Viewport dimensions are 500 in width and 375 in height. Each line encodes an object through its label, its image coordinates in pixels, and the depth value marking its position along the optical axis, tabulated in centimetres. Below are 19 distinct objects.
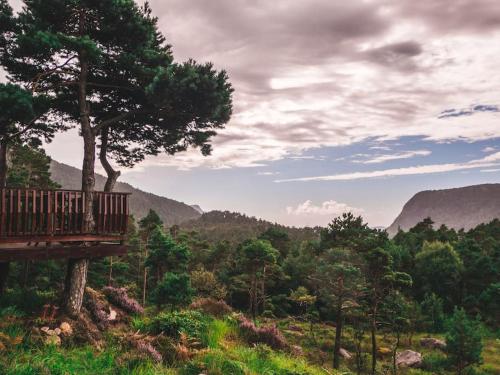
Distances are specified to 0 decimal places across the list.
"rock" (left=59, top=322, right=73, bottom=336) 1036
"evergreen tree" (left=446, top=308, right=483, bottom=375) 2775
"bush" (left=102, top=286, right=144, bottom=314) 1606
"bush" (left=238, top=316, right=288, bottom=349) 1170
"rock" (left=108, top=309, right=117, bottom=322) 1393
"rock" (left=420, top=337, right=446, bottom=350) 3871
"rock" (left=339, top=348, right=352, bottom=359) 3369
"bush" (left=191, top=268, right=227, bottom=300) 4506
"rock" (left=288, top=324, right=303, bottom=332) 4143
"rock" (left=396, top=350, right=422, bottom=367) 3278
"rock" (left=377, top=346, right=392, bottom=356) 3600
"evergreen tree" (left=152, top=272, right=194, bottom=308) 2983
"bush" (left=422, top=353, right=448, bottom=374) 3195
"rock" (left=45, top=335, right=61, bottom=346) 930
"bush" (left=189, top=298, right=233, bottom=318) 1495
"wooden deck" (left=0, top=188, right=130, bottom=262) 1054
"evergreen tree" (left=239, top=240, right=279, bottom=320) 3958
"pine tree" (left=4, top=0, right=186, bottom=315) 1270
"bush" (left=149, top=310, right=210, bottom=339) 995
